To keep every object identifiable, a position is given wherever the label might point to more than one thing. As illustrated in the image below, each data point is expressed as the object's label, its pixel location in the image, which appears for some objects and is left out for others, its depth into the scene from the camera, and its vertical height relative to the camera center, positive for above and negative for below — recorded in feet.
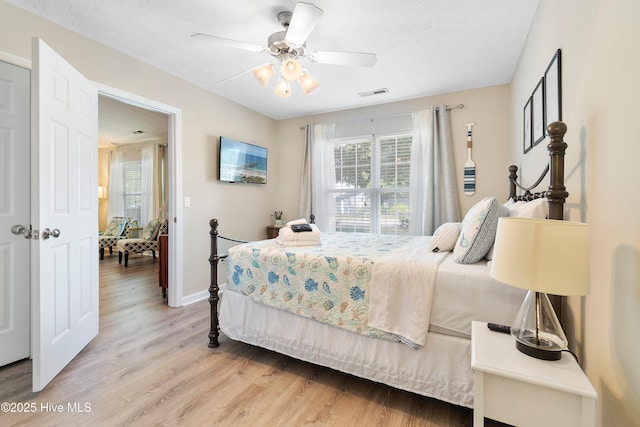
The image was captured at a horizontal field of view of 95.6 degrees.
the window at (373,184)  13.21 +1.25
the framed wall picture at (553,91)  5.08 +2.27
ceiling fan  6.40 +3.82
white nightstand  2.81 -1.83
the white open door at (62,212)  5.71 -0.10
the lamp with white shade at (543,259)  2.83 -0.48
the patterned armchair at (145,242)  17.67 -2.16
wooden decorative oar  11.65 +1.57
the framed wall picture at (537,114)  6.25 +2.25
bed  4.87 -1.92
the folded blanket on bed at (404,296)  5.17 -1.59
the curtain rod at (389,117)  11.85 +4.30
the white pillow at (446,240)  6.75 -0.68
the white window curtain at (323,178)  14.61 +1.61
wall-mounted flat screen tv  12.35 +2.17
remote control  3.88 -1.59
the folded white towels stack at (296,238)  7.63 -0.76
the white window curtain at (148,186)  20.88 +1.60
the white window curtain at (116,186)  22.36 +1.69
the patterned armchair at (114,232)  19.86 -1.72
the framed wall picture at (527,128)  7.52 +2.26
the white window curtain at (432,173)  11.84 +1.58
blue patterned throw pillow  5.25 -0.39
